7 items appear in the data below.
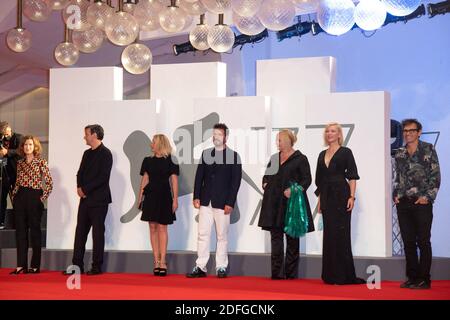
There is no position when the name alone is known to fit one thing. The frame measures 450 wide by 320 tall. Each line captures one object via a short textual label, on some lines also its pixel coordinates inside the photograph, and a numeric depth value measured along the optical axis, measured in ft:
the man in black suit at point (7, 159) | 31.35
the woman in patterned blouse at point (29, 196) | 26.96
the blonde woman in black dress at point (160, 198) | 26.53
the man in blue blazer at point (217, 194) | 26.07
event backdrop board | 26.73
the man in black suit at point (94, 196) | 26.86
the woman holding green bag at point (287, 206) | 25.09
